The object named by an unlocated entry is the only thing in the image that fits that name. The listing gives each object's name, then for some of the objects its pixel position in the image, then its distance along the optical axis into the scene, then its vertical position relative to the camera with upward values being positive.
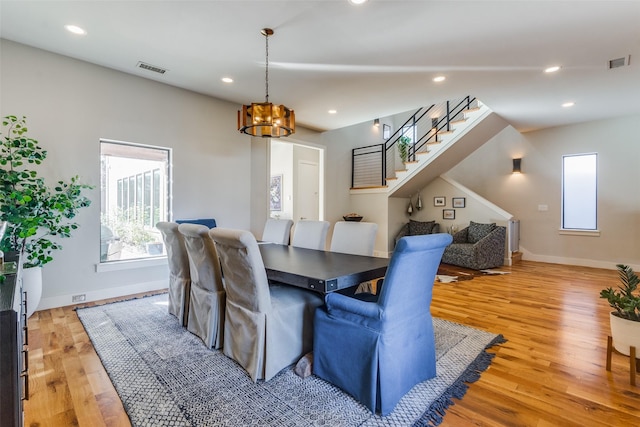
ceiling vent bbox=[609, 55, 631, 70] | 3.38 +1.71
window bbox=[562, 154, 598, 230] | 6.04 +0.42
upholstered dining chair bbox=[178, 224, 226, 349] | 2.41 -0.62
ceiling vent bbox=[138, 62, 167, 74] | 3.64 +1.73
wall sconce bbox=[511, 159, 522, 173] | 6.79 +1.03
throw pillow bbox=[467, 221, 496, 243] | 6.15 -0.41
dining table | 1.93 -0.43
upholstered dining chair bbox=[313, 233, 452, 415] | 1.69 -0.75
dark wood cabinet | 0.70 -0.38
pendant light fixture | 2.84 +0.88
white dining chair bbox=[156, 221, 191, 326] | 2.86 -0.56
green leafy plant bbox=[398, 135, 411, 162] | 8.00 +1.67
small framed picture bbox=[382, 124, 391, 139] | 8.95 +2.36
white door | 7.21 +0.38
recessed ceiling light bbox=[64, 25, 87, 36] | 2.88 +1.72
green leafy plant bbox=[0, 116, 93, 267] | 2.76 +0.06
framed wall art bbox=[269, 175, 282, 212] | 7.48 +0.41
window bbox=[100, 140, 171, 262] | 3.87 +0.13
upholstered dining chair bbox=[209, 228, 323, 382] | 1.94 -0.74
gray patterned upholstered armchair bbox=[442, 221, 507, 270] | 5.66 -0.73
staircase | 5.71 +1.29
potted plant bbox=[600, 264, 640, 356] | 2.00 -0.70
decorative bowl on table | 7.15 -0.17
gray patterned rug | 1.67 -1.14
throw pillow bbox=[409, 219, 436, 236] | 7.03 -0.39
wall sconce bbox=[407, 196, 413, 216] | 7.54 +0.03
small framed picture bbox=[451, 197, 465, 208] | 6.88 +0.20
